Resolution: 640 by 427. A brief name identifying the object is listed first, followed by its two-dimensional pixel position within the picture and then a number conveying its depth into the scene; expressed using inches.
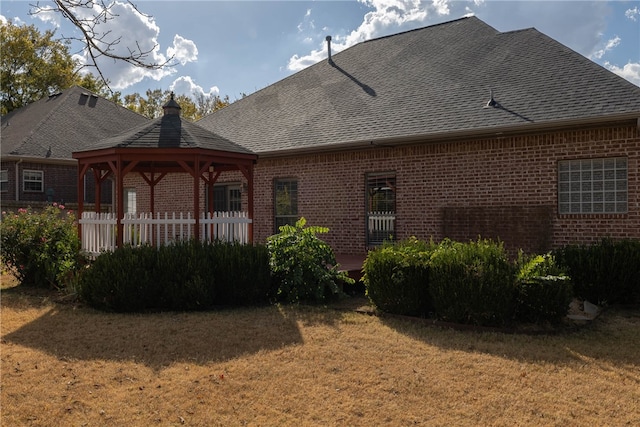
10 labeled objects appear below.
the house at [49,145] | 892.6
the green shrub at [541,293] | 290.4
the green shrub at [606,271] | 344.5
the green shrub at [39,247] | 406.6
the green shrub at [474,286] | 285.6
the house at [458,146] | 403.2
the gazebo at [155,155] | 371.9
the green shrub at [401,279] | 312.2
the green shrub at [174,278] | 330.3
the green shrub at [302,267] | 361.4
